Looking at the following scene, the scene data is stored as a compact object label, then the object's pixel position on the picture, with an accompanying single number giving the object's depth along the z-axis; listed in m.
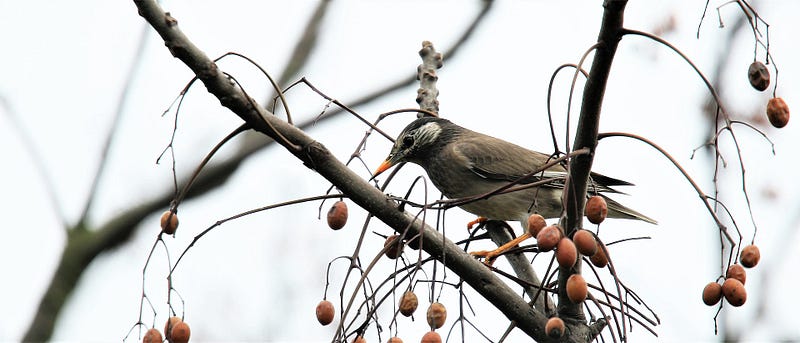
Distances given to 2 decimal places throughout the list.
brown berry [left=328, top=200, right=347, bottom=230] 6.90
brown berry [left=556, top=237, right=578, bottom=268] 5.35
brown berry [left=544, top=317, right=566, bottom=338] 6.04
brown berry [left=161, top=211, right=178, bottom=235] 6.48
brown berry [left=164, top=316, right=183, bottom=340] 6.42
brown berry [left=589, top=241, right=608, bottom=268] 6.37
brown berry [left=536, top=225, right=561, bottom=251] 5.47
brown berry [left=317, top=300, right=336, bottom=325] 6.68
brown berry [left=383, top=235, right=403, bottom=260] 6.80
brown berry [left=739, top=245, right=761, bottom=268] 6.37
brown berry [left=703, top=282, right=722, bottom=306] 6.28
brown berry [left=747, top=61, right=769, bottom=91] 5.89
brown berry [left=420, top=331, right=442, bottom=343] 5.81
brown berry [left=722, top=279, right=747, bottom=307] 6.18
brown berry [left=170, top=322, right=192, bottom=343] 6.39
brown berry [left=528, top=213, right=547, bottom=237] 6.02
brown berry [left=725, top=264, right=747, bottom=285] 6.35
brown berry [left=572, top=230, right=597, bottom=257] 5.42
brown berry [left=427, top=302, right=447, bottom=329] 5.93
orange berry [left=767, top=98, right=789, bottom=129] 6.14
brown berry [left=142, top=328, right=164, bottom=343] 6.24
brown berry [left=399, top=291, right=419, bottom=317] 6.27
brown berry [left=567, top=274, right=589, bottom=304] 5.82
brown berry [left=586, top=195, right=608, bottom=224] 6.07
